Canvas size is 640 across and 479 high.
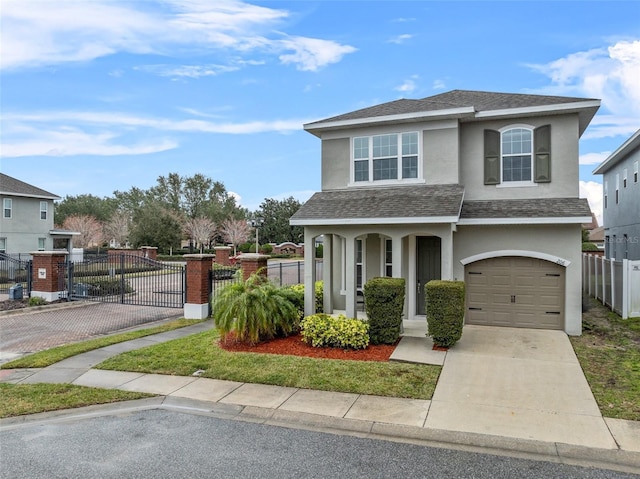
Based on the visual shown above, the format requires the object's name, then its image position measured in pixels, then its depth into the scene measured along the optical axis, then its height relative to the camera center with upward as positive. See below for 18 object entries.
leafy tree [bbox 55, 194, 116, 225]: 57.88 +5.27
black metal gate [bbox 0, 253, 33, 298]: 21.47 -1.72
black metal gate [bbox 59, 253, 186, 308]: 16.66 -1.93
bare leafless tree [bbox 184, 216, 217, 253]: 55.78 +1.94
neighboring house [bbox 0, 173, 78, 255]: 28.16 +1.79
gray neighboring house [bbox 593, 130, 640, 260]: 19.52 +2.43
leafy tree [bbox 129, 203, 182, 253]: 47.31 +1.57
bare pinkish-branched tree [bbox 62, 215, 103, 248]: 50.71 +1.88
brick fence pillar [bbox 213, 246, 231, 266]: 32.38 -0.93
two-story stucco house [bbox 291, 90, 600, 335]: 10.94 +1.11
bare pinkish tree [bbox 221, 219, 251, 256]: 58.12 +1.84
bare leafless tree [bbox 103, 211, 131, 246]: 56.84 +2.02
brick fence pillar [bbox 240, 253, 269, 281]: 13.44 -0.65
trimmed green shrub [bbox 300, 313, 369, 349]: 9.21 -1.99
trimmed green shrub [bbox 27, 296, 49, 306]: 15.88 -2.25
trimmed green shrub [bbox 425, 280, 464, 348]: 9.06 -1.46
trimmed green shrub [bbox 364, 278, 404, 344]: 9.40 -1.46
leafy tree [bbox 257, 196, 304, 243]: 59.18 +2.61
